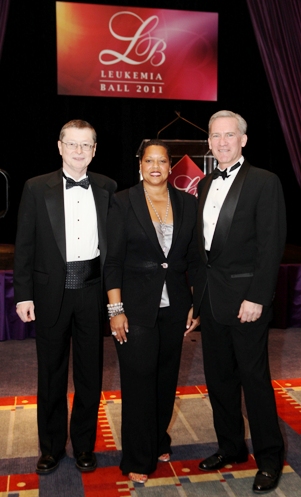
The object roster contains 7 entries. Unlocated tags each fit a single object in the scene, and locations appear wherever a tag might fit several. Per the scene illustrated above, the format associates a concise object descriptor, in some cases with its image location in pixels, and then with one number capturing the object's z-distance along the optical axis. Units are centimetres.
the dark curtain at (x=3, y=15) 554
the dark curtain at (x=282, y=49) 564
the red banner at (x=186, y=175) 551
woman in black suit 251
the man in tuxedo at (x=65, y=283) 258
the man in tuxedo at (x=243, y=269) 243
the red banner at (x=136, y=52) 662
